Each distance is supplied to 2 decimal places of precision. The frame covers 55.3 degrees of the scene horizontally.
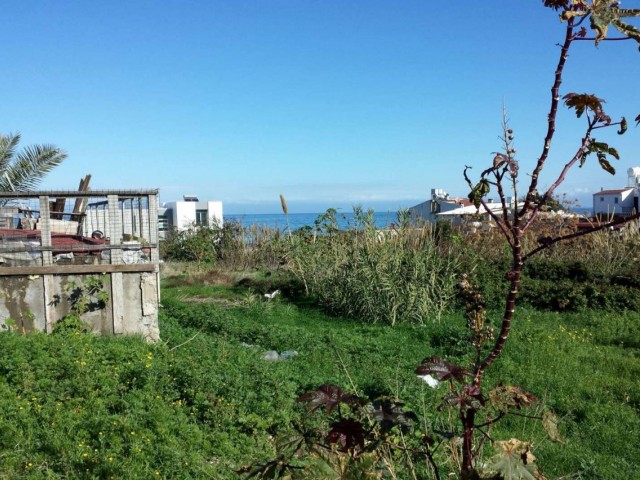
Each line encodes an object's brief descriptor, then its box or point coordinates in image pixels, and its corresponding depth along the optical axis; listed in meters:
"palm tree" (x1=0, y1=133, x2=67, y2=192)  12.67
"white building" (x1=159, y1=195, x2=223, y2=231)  24.94
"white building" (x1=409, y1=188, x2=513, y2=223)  21.03
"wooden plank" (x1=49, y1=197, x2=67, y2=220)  9.90
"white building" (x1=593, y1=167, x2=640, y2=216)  29.06
